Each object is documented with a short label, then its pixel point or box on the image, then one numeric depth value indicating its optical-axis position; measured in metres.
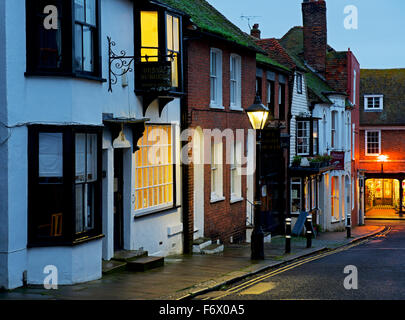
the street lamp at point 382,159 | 48.41
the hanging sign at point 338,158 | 33.94
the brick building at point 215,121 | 17.81
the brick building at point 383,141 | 48.41
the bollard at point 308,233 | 21.54
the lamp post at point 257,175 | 16.23
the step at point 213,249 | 17.81
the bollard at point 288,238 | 18.67
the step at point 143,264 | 13.83
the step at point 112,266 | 13.12
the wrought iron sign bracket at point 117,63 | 13.78
